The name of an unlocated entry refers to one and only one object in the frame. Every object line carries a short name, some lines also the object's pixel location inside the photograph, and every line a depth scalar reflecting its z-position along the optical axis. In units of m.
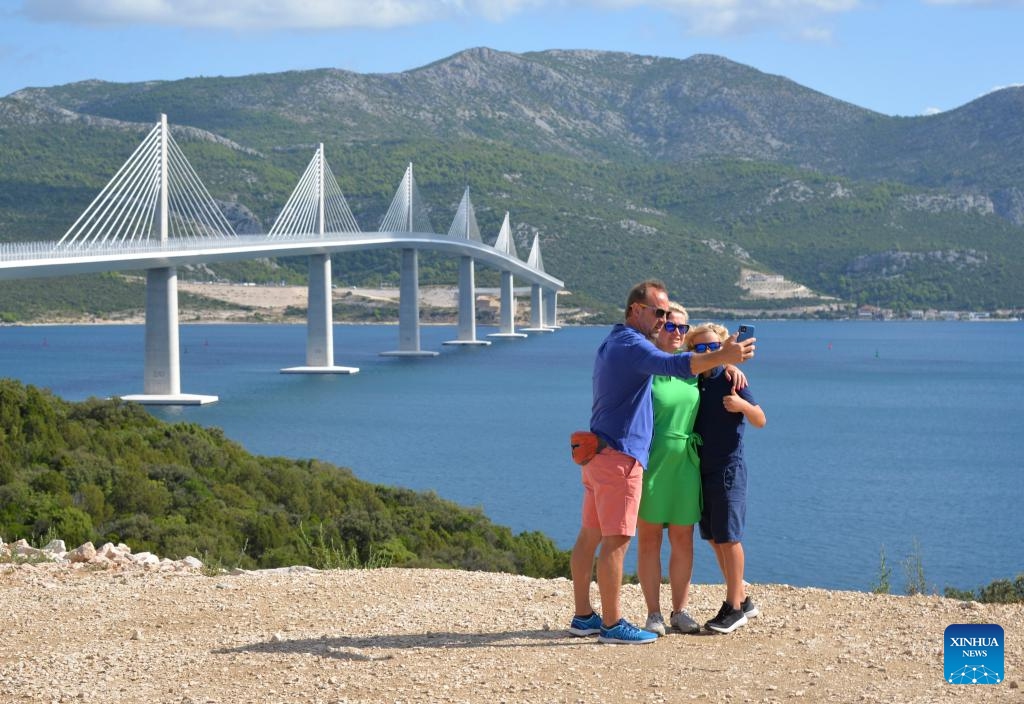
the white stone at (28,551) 9.32
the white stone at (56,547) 9.74
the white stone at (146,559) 9.15
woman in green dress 6.89
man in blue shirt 6.60
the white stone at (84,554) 9.18
